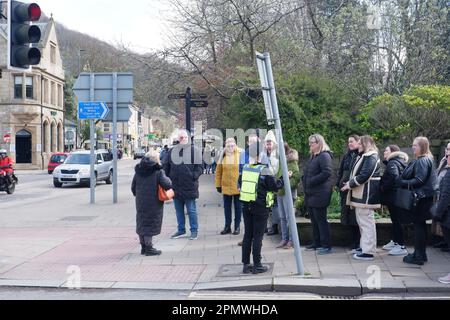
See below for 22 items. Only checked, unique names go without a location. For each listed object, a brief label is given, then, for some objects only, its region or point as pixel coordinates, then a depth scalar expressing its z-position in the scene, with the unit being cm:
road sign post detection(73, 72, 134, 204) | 1642
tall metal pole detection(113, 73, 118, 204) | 1642
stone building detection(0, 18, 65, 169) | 4866
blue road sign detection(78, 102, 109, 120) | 1639
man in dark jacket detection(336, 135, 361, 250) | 853
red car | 3886
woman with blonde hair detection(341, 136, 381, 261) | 803
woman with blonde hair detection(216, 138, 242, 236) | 1019
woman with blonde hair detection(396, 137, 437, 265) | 763
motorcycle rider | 2150
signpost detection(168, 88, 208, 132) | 1548
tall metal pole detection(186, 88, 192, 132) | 1548
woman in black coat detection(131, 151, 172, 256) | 883
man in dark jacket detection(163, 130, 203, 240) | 1028
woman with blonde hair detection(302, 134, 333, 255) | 848
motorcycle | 2132
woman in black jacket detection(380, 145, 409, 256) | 821
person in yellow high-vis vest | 742
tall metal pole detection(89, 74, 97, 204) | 1692
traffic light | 807
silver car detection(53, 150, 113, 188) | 2558
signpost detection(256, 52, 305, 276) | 700
